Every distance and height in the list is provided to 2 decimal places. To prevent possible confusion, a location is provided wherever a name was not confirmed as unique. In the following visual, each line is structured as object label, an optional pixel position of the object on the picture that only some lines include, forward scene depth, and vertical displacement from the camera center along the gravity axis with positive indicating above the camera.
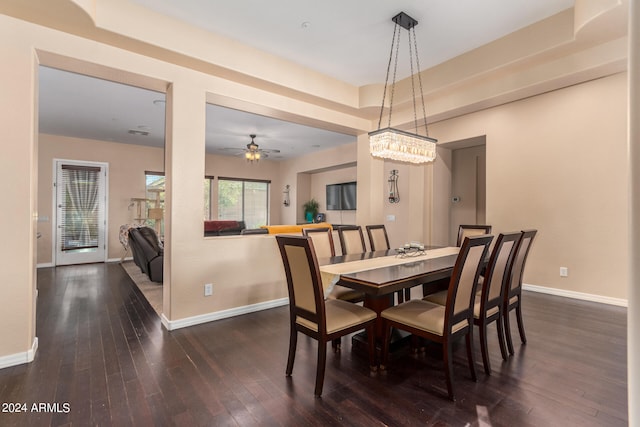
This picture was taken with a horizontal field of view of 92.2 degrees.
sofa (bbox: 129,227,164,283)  4.97 -0.67
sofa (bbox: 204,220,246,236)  7.87 -0.44
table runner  2.25 -0.45
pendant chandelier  3.01 +0.72
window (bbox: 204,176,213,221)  8.99 +0.44
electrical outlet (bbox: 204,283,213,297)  3.37 -0.86
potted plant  9.50 +0.05
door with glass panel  6.71 -0.04
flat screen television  8.30 +0.43
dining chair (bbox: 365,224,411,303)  3.83 -0.33
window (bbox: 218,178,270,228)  9.34 +0.33
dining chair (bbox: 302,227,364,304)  2.91 -0.39
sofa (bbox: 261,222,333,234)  4.23 -0.25
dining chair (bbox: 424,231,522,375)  2.23 -0.59
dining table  2.09 -0.45
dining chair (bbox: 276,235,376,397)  2.00 -0.72
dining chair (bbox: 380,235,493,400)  1.95 -0.71
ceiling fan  6.61 +1.28
